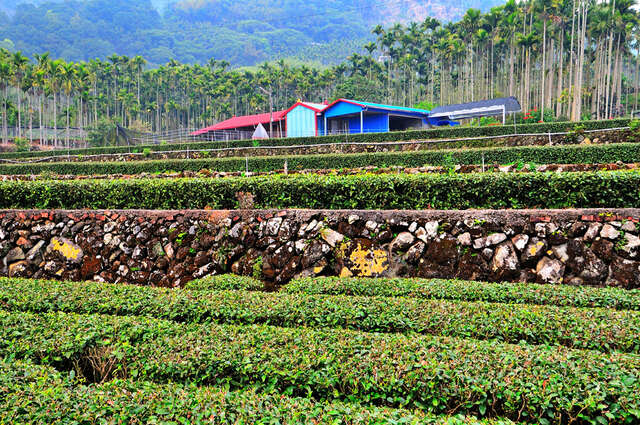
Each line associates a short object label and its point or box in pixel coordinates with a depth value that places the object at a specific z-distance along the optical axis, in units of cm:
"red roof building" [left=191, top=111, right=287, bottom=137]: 3912
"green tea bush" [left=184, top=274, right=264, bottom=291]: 650
